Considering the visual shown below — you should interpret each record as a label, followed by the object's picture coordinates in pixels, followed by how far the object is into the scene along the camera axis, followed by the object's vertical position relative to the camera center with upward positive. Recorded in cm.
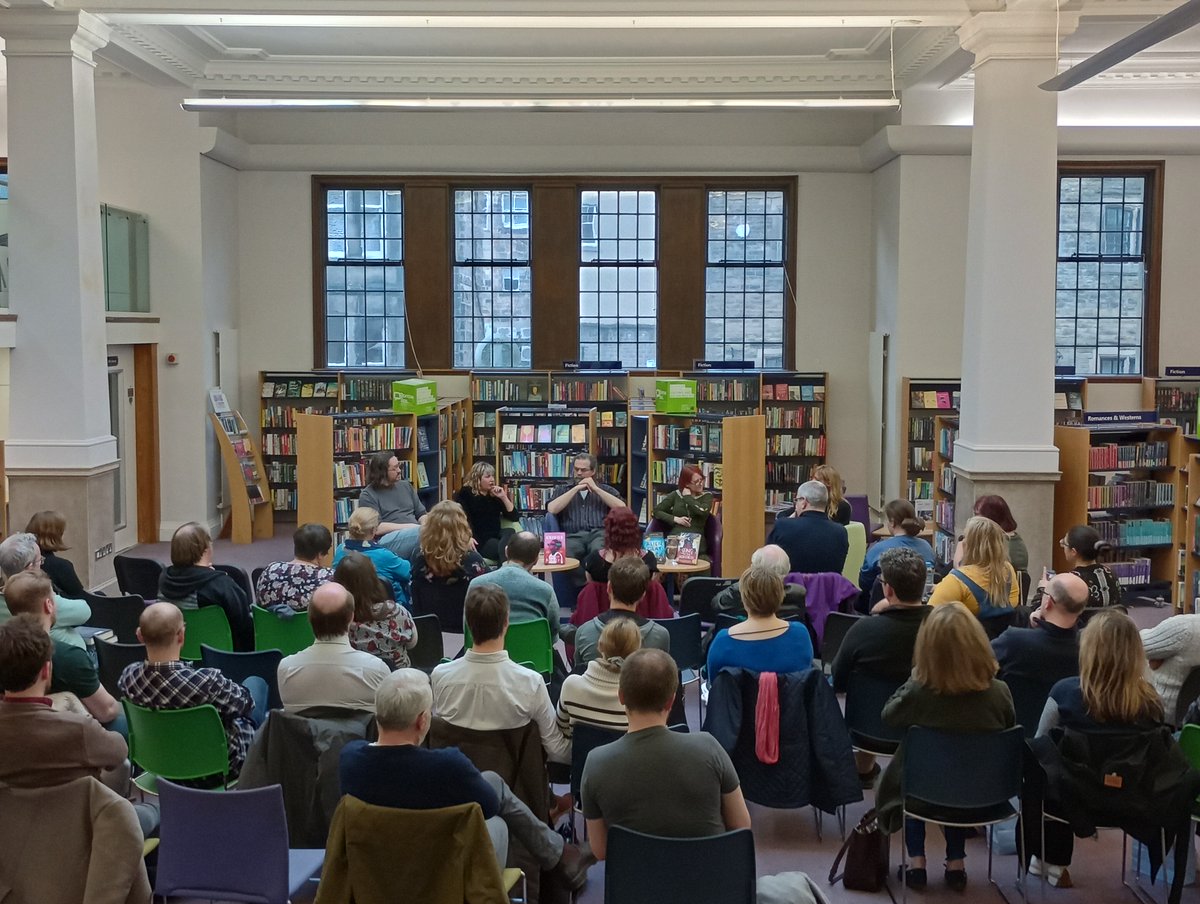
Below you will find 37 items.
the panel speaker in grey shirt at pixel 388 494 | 938 -101
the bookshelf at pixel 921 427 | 1338 -66
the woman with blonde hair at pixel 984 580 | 588 -104
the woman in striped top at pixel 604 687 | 431 -115
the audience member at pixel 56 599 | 532 -105
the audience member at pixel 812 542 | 738 -106
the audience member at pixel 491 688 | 423 -113
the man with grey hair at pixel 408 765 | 333 -110
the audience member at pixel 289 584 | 594 -107
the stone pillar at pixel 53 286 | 943 +61
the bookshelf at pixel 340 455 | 1058 -81
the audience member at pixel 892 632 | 502 -109
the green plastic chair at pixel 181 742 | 431 -136
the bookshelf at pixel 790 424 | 1453 -68
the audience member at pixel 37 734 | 337 -103
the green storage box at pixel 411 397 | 1150 -30
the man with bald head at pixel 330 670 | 446 -112
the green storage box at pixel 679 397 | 1120 -28
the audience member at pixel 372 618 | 523 -110
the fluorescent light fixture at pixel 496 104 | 941 +206
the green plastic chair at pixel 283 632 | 594 -131
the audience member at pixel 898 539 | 737 -106
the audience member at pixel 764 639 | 487 -110
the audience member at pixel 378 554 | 701 -111
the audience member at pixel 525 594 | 597 -112
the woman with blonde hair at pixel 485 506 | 921 -107
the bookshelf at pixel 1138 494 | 1019 -106
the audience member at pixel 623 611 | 507 -106
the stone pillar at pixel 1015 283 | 920 +65
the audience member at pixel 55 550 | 636 -102
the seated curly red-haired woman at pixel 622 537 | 712 -101
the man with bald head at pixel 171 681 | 429 -112
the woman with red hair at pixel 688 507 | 902 -105
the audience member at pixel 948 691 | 432 -116
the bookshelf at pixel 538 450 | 1282 -90
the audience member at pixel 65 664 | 449 -111
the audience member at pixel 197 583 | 604 -109
